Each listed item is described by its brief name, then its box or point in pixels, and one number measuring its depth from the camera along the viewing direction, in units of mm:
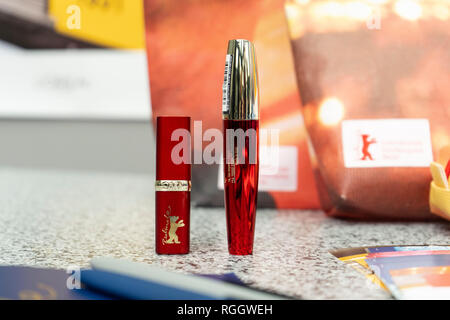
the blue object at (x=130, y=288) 255
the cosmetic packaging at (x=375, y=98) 508
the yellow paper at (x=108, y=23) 1037
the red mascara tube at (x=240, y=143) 374
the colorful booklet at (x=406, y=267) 281
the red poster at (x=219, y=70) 588
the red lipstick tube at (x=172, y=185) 377
